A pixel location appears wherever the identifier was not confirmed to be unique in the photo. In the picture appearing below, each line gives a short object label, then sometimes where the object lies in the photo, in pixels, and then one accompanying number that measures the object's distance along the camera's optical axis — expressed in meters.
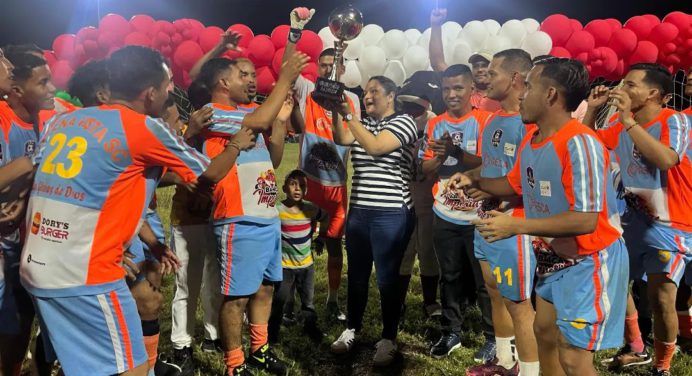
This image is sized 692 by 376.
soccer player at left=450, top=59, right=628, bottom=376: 2.42
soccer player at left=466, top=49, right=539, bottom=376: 3.32
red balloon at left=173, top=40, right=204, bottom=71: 10.02
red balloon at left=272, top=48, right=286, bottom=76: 10.25
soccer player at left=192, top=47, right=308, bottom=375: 3.46
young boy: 4.55
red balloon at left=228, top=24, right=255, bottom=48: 10.73
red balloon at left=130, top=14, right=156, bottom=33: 10.34
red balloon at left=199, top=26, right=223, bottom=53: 10.22
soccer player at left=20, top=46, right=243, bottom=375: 2.21
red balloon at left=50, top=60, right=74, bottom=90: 9.91
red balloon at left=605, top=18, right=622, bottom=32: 11.89
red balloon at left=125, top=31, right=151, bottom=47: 10.06
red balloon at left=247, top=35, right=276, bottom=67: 10.43
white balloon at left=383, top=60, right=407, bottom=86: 11.88
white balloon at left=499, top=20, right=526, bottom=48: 11.34
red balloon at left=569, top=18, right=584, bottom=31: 11.77
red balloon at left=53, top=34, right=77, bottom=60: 10.55
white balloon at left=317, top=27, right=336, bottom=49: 10.76
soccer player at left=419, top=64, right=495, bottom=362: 4.08
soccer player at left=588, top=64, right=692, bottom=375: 3.74
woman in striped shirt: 3.92
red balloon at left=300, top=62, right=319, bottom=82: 9.93
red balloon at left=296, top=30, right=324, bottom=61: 9.88
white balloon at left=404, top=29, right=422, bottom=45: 12.20
